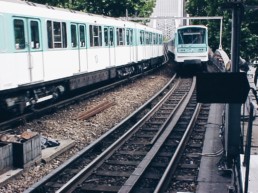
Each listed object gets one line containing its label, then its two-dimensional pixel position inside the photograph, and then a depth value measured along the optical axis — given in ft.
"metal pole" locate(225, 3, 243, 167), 21.43
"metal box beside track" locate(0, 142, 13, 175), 23.56
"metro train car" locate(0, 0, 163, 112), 34.30
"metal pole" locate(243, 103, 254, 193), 15.14
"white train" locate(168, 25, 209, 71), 79.51
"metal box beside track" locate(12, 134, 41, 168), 24.53
